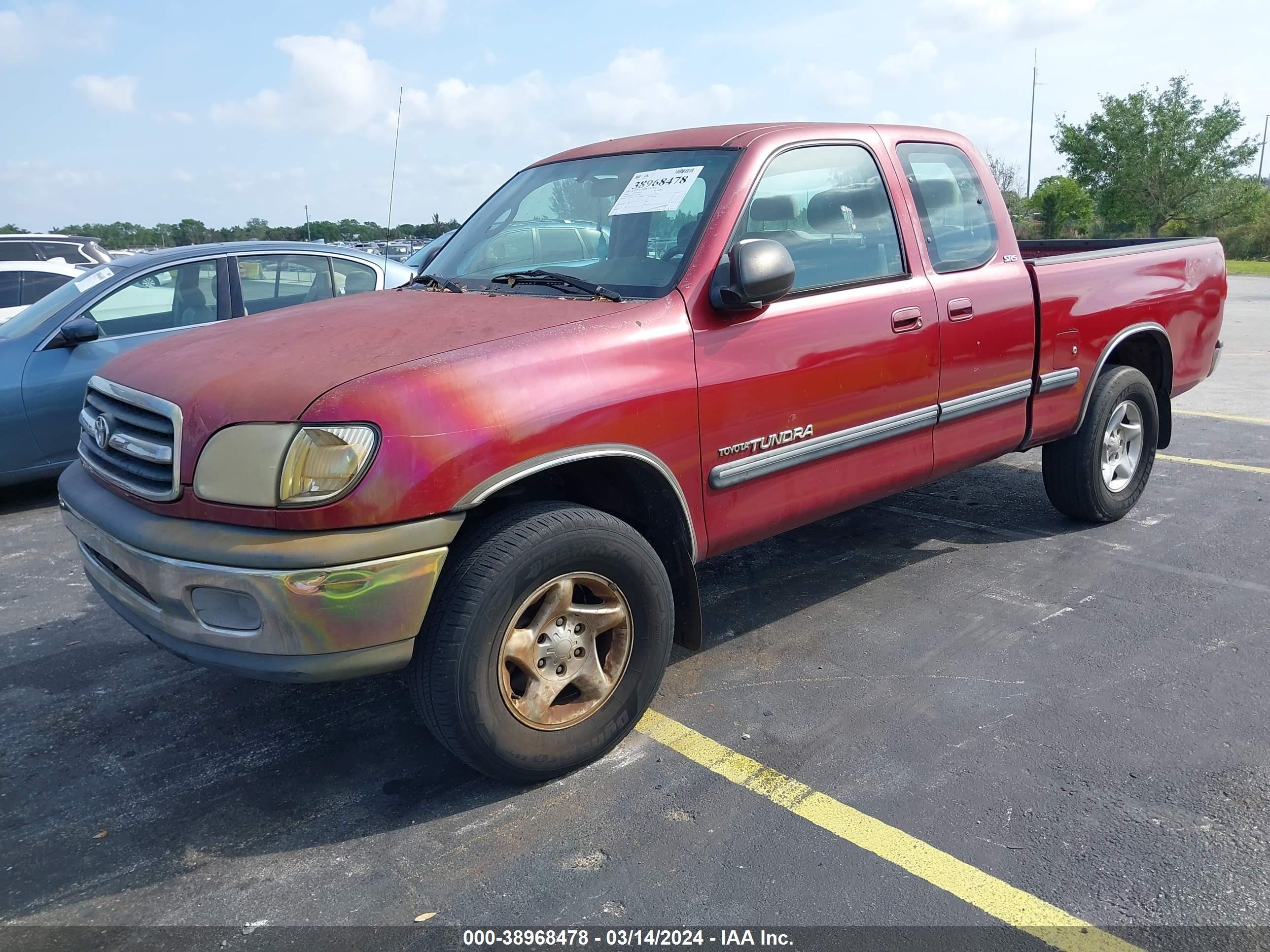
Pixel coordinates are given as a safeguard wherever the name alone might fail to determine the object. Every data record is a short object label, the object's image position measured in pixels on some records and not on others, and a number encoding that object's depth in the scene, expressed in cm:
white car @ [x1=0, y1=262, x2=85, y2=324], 905
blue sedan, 589
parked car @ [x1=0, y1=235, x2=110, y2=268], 1275
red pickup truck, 249
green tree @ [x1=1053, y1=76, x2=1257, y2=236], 4438
